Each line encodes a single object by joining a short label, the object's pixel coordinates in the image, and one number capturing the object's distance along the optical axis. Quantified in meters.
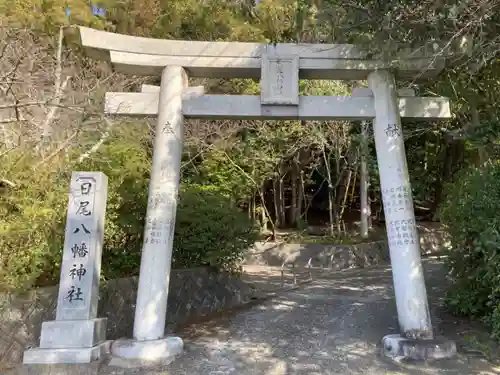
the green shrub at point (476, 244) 5.00
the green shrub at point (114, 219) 5.06
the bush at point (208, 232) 8.07
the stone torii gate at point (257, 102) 5.40
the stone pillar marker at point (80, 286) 4.72
